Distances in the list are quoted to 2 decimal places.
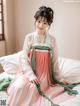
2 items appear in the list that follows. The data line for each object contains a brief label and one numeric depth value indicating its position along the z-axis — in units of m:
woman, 1.74
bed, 2.00
